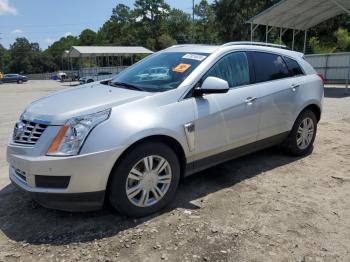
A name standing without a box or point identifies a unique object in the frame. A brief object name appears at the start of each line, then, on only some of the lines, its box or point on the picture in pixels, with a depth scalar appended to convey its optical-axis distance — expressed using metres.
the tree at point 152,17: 80.12
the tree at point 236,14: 41.97
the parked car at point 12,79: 54.31
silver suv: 3.14
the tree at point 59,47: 107.69
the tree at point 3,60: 103.22
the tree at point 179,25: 82.94
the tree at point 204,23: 72.69
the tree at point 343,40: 28.72
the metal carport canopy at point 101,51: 43.31
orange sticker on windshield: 4.06
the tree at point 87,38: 106.00
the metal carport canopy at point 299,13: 18.49
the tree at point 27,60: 100.75
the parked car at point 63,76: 53.53
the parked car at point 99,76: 33.02
